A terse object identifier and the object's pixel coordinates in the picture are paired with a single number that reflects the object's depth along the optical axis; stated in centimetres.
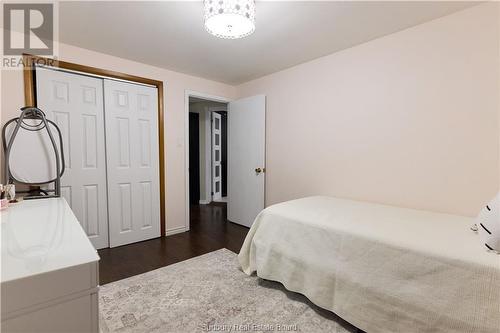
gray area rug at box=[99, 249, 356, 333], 157
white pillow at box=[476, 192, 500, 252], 121
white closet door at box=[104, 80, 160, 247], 283
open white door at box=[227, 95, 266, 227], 348
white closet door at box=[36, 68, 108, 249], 244
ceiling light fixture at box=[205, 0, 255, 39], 155
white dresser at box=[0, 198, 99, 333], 60
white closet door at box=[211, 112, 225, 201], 545
